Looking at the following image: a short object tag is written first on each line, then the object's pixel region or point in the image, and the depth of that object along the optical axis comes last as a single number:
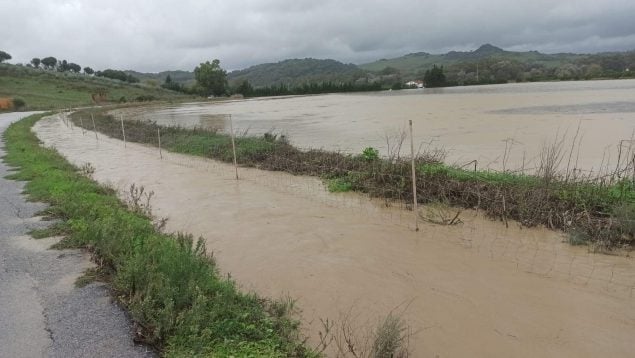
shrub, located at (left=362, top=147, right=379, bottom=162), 11.15
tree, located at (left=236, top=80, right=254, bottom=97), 104.12
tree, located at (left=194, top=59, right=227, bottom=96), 99.75
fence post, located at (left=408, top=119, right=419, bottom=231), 7.38
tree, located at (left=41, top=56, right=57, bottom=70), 141.75
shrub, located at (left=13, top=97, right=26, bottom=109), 59.11
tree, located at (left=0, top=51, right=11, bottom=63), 118.50
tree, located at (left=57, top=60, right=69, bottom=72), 138.62
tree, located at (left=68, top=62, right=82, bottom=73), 140.50
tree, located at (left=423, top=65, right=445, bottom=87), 98.31
